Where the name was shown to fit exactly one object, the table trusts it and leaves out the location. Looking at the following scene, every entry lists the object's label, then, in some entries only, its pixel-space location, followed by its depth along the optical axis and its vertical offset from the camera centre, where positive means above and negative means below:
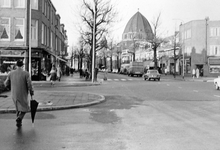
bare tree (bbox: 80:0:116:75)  36.81 +7.64
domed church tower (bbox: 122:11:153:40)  142.48 +24.71
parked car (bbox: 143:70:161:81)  39.94 -0.22
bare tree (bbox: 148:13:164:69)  58.66 +6.66
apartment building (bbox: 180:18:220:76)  57.09 +5.37
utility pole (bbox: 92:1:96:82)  32.02 +1.06
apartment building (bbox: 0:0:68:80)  31.14 +4.14
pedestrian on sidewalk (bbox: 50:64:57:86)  25.62 -0.35
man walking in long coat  7.74 -0.41
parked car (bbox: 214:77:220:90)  23.27 -0.77
